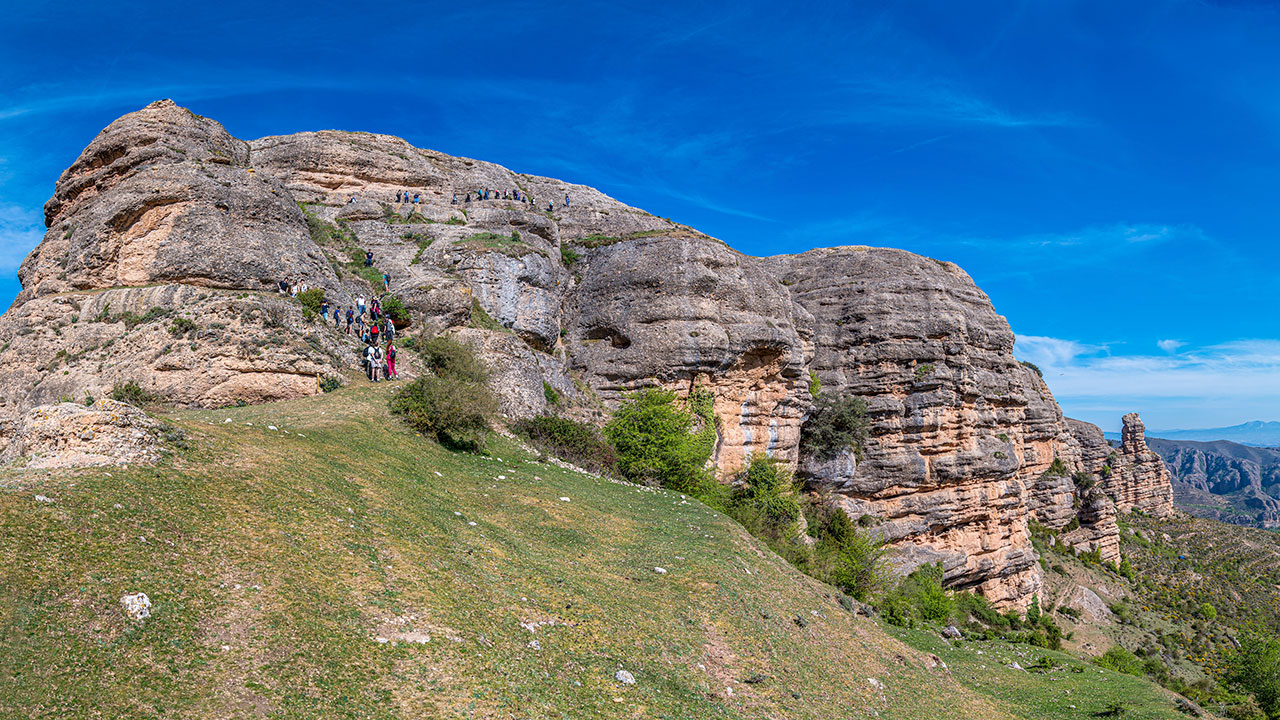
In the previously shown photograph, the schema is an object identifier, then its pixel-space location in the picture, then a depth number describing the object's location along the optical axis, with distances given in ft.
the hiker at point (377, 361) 74.49
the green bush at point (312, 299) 75.82
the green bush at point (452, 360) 79.36
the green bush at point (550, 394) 96.26
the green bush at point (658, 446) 90.89
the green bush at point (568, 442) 78.95
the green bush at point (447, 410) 63.98
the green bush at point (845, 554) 90.57
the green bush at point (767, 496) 103.96
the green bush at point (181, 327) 65.51
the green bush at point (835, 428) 136.77
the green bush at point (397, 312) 91.56
